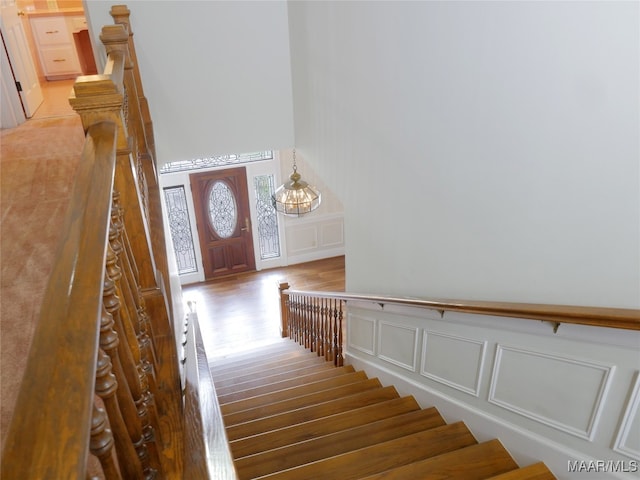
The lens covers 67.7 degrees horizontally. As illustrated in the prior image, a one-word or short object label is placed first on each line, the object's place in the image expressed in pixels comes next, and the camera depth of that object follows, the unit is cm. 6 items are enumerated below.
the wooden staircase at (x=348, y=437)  248
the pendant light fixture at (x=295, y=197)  455
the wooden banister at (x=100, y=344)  63
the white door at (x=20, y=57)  367
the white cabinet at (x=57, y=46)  509
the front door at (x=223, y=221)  829
